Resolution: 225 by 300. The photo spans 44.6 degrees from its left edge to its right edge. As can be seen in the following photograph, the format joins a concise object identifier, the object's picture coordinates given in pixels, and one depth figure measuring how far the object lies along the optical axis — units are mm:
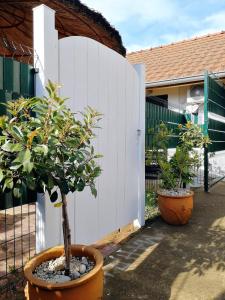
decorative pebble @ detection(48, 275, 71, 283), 1967
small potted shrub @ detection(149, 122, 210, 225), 4461
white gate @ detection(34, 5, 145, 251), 2557
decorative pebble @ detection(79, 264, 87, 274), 2110
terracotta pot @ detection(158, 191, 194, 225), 4430
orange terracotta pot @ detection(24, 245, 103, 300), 1826
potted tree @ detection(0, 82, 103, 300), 1607
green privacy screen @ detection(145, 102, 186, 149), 5107
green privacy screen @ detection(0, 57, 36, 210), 2223
